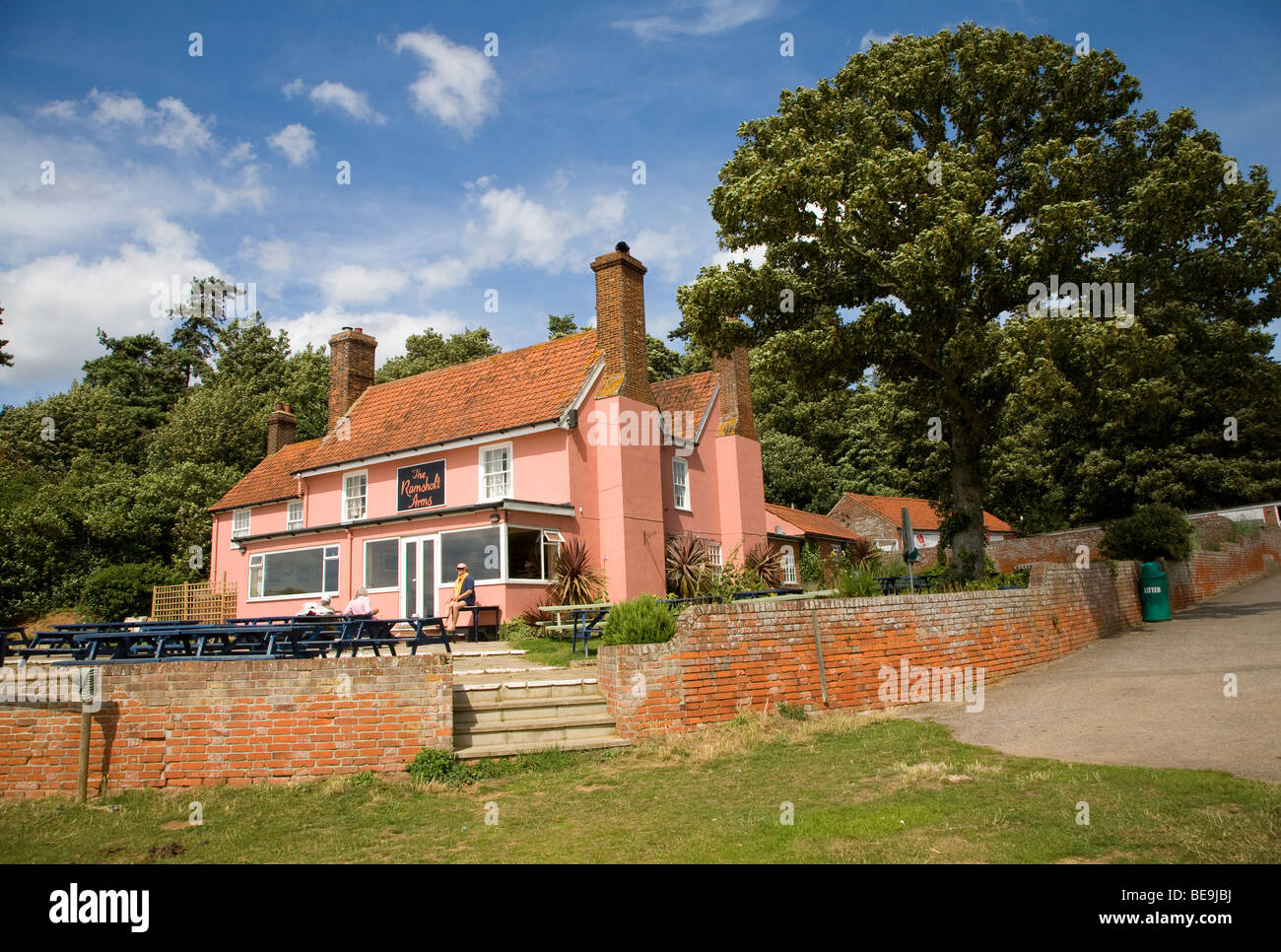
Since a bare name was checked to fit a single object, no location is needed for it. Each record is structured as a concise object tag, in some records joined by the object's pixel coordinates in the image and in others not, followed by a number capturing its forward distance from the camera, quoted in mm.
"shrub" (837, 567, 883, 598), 12883
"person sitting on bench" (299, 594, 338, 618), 14798
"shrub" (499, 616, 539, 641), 17938
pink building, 20156
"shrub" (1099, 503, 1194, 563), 19328
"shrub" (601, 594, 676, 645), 10305
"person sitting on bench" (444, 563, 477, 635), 17109
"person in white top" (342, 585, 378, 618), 13414
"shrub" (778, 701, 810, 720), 10438
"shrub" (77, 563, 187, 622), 26484
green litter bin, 17734
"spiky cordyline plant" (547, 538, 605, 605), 18797
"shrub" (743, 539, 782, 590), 22234
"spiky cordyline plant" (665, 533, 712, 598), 20672
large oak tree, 15953
